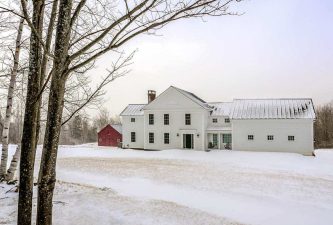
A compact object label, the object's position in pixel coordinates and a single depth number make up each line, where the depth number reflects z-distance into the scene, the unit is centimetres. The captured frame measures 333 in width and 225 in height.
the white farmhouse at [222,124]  3108
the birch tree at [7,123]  1075
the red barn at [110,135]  4369
